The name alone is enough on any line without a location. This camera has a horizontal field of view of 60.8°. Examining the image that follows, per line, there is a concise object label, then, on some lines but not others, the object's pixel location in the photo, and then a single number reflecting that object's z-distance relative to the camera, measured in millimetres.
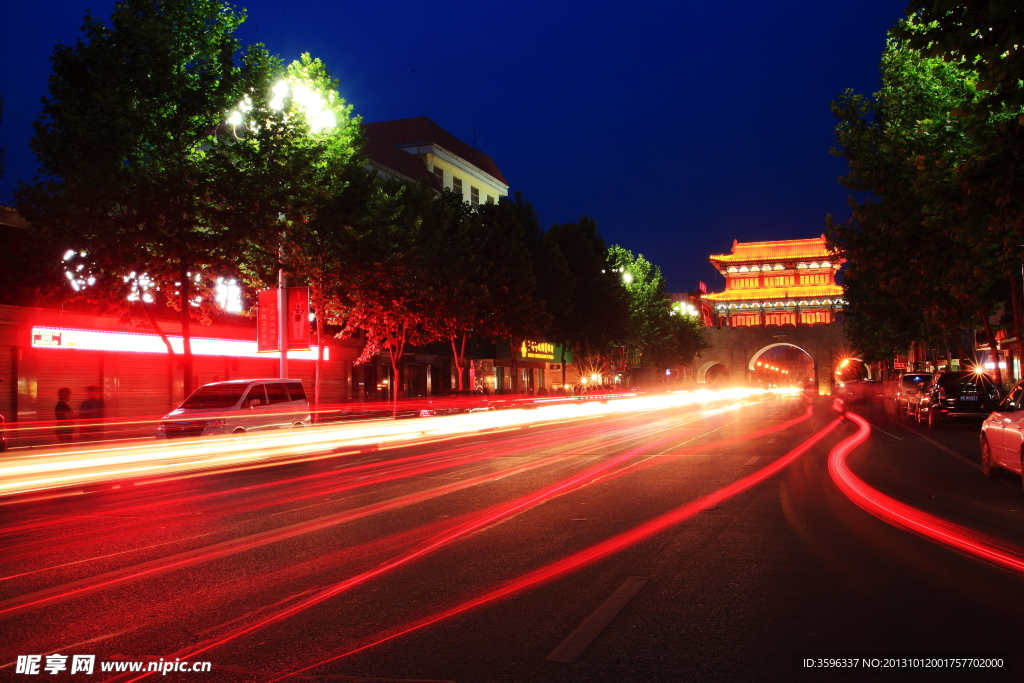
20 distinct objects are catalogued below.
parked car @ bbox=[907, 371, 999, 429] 25438
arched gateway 99500
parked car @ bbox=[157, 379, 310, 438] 19766
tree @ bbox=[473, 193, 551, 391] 42562
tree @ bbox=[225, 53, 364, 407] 22344
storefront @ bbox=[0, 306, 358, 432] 25797
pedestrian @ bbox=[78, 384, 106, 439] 22203
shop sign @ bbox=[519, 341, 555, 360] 63069
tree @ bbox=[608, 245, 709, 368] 67688
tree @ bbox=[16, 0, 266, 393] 21125
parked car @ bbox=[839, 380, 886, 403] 54000
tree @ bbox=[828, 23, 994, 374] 21922
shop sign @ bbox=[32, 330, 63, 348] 26172
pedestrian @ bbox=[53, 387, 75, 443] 22016
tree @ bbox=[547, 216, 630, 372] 50812
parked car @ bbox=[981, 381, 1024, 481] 11556
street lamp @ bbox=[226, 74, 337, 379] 24031
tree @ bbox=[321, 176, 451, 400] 29234
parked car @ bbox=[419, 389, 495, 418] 34719
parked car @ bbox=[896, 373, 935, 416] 33750
